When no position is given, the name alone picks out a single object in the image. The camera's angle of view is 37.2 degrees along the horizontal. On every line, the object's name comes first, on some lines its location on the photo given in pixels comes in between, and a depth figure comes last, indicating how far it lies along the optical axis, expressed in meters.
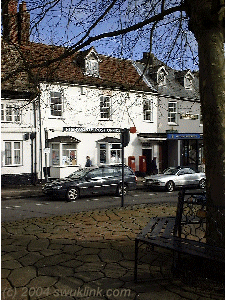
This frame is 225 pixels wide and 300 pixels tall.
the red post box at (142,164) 26.52
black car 15.51
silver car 19.36
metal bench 4.07
